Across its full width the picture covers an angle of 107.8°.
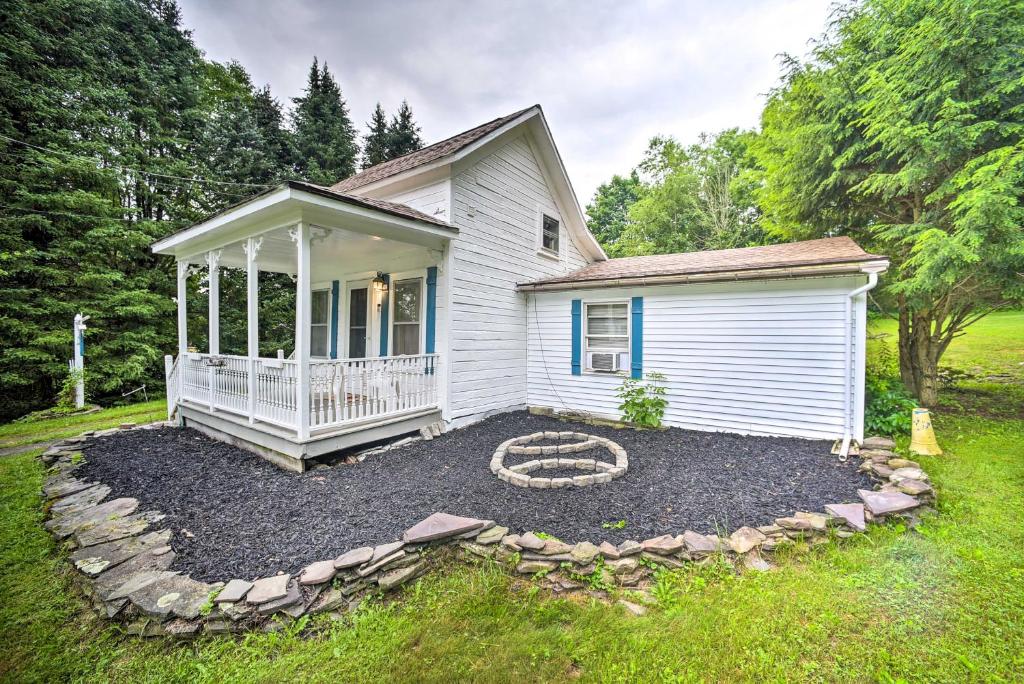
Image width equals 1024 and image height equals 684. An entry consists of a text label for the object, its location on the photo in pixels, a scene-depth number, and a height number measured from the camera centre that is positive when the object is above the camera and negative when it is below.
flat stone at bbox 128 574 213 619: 2.36 -1.75
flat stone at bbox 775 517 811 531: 3.20 -1.60
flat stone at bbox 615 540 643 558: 2.91 -1.66
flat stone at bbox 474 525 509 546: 3.05 -1.65
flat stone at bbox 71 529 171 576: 2.86 -1.78
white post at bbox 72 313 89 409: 8.81 -0.64
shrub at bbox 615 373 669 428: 6.58 -1.14
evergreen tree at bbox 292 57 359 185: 16.62 +9.35
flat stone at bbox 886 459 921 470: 4.34 -1.45
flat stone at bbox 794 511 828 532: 3.20 -1.59
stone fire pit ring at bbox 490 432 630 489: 4.21 -1.60
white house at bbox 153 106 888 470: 5.14 +0.36
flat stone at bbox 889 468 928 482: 3.94 -1.45
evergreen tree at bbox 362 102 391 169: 20.20 +10.61
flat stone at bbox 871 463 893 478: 4.18 -1.49
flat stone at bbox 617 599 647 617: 2.48 -1.83
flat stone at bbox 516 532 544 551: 2.94 -1.63
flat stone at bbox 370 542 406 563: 2.78 -1.63
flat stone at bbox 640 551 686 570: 2.90 -1.74
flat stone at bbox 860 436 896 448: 5.05 -1.42
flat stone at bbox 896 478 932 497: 3.62 -1.46
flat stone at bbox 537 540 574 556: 2.92 -1.67
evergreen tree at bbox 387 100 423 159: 20.34 +11.17
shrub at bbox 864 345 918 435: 5.71 -1.06
